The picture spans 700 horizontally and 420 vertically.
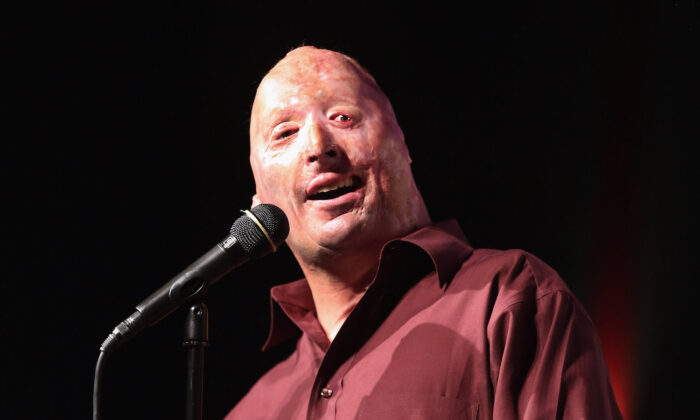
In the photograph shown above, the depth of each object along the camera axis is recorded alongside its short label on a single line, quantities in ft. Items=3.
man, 15.60
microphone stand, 15.54
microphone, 15.58
